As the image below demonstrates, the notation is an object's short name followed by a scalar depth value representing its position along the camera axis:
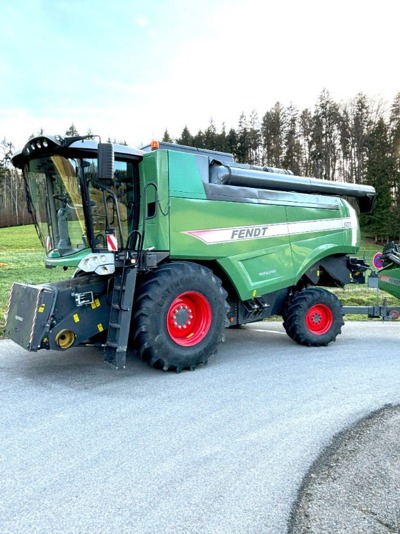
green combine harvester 4.76
